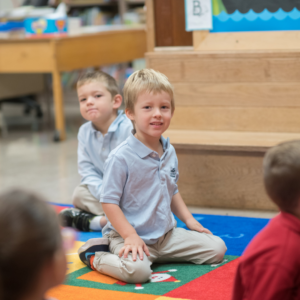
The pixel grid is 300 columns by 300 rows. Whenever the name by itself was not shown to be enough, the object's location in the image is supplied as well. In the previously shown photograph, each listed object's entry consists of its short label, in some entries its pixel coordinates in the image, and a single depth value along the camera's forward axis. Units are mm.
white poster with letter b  4480
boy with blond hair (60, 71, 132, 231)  4084
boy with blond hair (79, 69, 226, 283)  3675
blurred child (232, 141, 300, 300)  2704
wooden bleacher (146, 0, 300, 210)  4281
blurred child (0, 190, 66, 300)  1978
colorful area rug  3514
